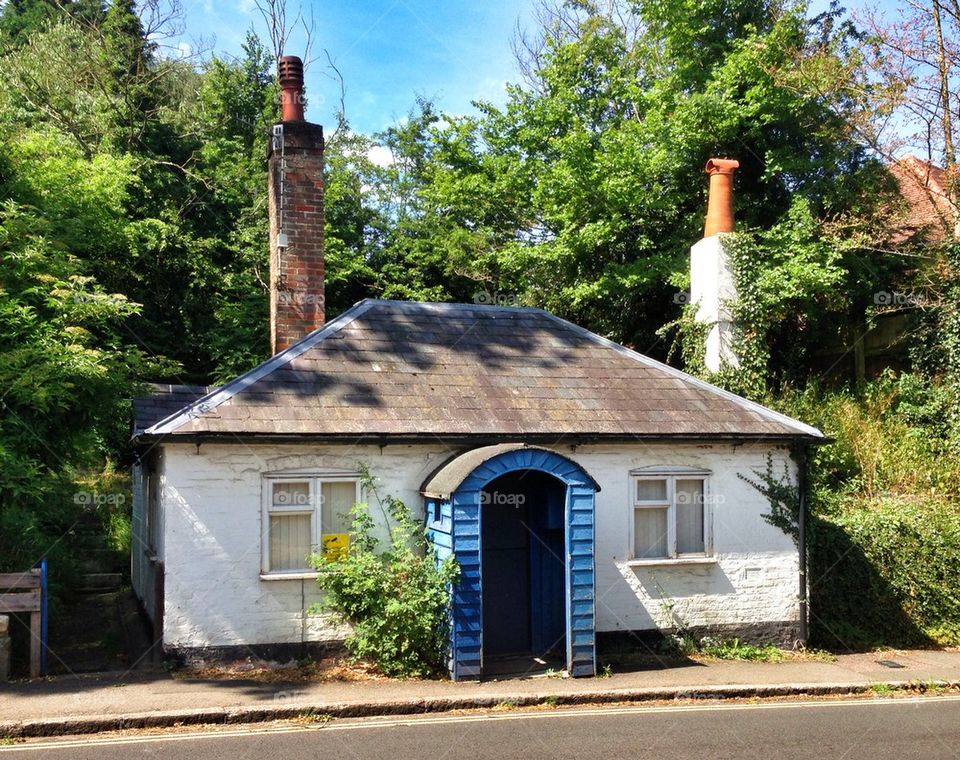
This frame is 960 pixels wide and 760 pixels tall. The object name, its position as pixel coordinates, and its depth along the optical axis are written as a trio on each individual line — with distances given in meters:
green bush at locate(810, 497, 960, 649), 13.41
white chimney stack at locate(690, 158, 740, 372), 17.08
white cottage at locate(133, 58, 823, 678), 10.60
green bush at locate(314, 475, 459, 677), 10.35
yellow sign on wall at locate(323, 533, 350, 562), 11.16
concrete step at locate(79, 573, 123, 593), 17.77
